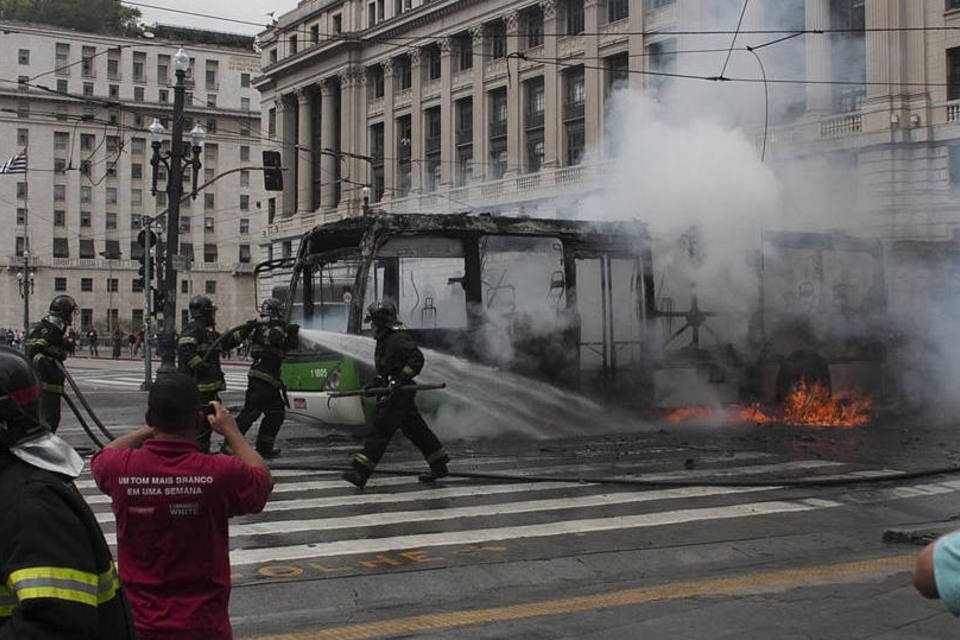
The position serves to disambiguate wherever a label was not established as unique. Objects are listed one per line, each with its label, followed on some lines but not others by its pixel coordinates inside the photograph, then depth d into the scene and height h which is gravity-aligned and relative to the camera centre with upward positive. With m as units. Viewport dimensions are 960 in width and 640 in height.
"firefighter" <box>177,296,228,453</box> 10.16 -0.36
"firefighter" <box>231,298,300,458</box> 10.80 -0.69
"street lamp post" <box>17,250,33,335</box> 49.01 +1.55
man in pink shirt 2.95 -0.60
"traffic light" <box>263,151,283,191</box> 21.66 +3.09
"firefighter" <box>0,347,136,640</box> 1.90 -0.44
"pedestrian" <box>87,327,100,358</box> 56.00 -1.55
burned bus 12.05 +0.24
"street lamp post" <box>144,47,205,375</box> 20.42 +2.10
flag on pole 35.59 +5.44
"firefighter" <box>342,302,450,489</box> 9.04 -0.84
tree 93.25 +28.34
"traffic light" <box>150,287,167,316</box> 22.02 +0.40
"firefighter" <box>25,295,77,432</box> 9.63 -0.35
